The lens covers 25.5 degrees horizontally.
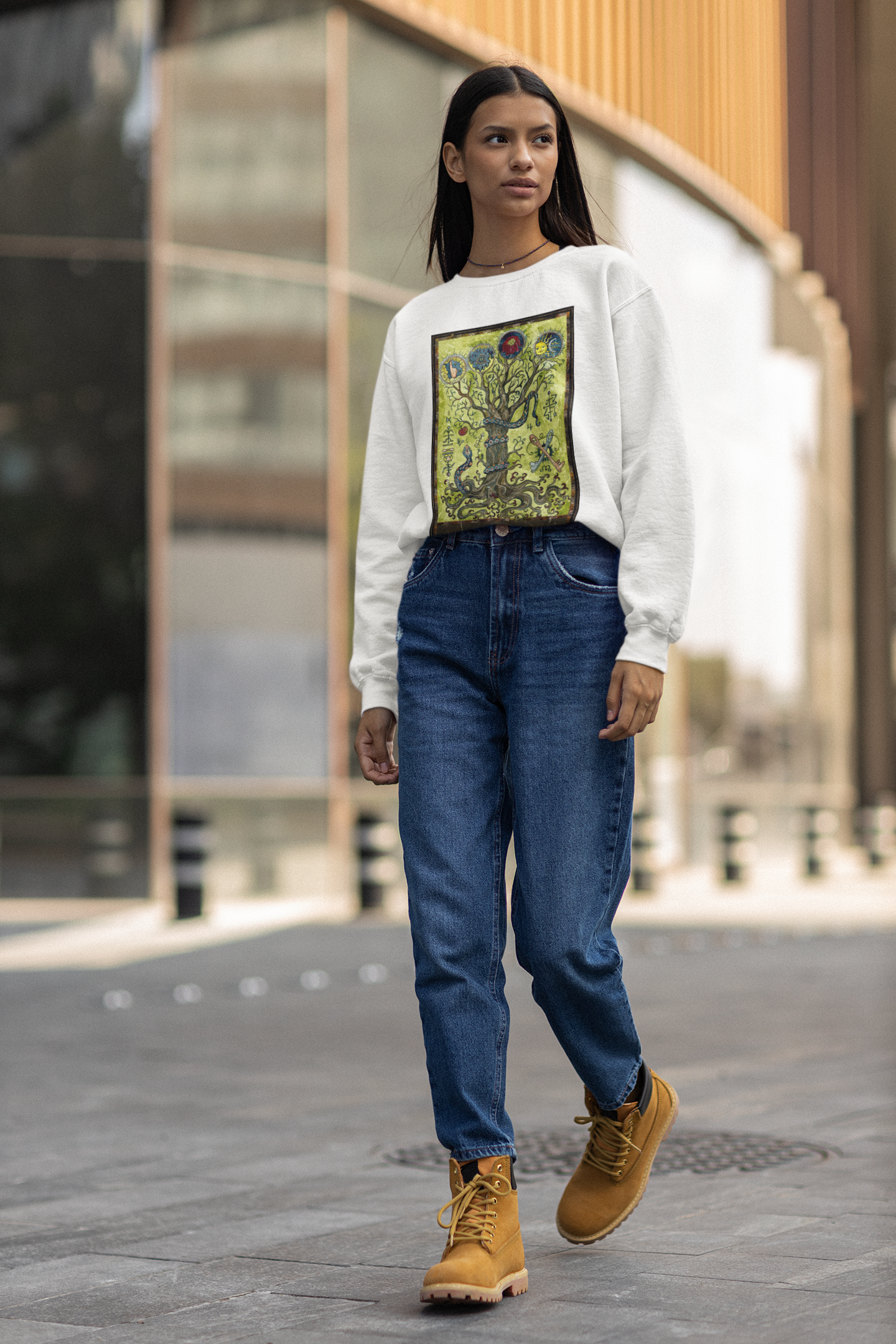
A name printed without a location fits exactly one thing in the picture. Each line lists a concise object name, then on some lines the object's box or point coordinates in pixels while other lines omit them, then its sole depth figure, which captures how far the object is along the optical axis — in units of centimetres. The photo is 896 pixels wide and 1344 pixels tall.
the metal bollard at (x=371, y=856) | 1394
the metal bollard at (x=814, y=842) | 1989
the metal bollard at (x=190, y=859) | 1342
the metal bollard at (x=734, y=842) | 1855
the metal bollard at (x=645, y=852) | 1695
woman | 333
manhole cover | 454
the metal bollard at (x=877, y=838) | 2075
